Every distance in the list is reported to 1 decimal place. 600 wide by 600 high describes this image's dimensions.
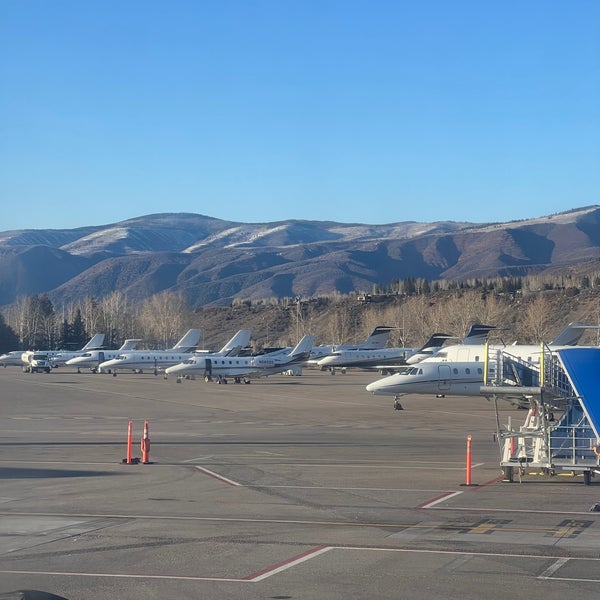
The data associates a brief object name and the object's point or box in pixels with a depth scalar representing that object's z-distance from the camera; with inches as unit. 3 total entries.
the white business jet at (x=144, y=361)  3659.0
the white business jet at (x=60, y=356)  4307.3
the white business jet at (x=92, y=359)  3969.0
